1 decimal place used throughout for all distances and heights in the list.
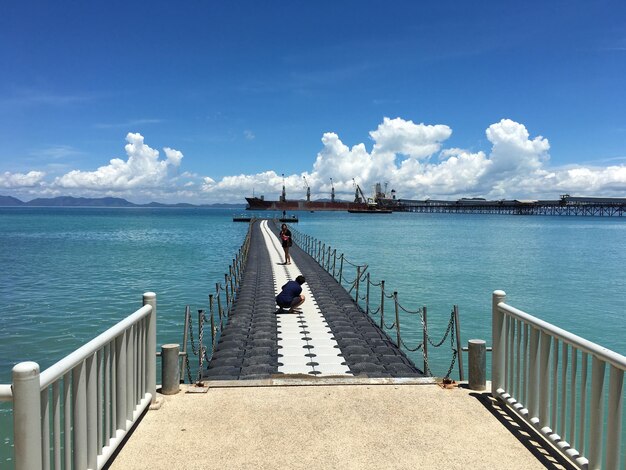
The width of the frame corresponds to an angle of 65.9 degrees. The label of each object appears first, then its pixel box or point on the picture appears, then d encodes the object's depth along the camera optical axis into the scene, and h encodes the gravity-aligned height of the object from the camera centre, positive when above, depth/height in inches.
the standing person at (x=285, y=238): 914.1 -59.4
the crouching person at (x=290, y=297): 518.6 -96.3
